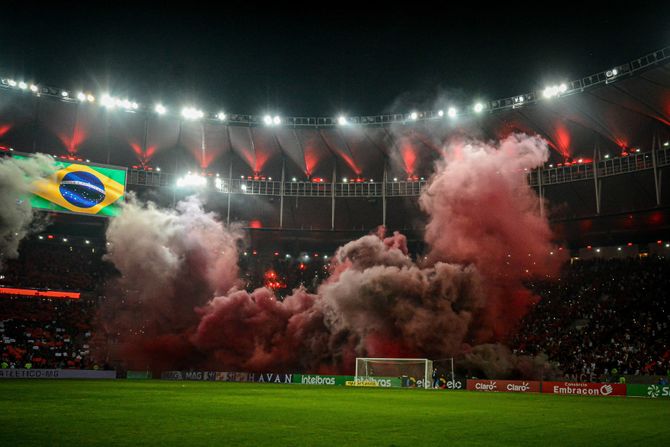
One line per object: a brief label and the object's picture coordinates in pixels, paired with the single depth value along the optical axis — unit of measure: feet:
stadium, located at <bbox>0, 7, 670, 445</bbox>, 147.02
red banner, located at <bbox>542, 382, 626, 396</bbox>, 119.03
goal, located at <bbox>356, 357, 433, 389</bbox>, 141.49
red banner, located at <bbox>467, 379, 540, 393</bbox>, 127.85
